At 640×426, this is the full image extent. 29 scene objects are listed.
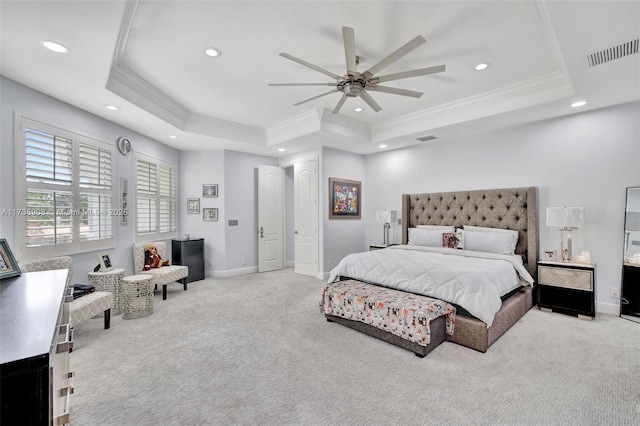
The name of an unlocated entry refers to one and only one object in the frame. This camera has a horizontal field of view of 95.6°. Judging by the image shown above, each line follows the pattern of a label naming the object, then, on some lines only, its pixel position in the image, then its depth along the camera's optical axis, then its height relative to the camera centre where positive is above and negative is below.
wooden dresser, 0.72 -0.42
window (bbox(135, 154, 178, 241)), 4.89 +0.20
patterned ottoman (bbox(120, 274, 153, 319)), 3.59 -1.09
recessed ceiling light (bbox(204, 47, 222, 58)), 2.83 +1.57
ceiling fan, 2.18 +1.23
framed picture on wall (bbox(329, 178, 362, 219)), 5.77 +0.23
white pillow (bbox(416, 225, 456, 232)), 4.79 -0.30
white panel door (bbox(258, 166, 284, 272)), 6.27 -0.18
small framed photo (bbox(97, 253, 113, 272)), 3.74 -0.69
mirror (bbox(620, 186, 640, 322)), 3.42 -0.61
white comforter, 2.77 -0.71
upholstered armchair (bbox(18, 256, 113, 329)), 2.77 -0.93
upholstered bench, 2.59 -1.03
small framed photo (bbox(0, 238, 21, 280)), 1.90 -0.37
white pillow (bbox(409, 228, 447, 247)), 4.74 -0.46
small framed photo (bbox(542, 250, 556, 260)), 3.88 -0.60
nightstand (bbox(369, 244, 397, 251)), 5.59 -0.71
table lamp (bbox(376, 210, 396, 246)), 5.63 -0.18
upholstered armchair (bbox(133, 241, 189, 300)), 4.31 -0.95
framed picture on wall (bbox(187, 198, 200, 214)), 5.88 +0.08
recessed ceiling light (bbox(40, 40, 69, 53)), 2.33 +1.35
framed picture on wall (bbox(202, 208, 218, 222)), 5.84 -0.11
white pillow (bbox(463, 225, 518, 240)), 4.24 -0.30
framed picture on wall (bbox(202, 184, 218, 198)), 5.84 +0.38
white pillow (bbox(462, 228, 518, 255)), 4.06 -0.45
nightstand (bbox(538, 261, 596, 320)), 3.47 -0.97
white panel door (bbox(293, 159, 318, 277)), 5.79 -0.15
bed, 2.72 -0.59
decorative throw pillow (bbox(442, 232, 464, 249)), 4.46 -0.47
